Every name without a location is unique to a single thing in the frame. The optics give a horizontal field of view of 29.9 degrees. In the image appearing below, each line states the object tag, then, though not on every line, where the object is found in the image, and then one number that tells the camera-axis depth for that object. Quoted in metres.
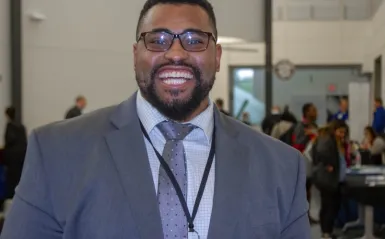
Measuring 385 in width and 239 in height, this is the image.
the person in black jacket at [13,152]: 7.86
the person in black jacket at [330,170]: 6.90
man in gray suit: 1.49
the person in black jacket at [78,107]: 8.41
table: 6.55
